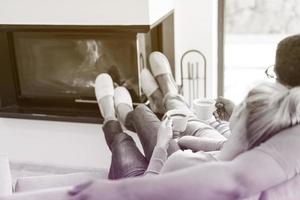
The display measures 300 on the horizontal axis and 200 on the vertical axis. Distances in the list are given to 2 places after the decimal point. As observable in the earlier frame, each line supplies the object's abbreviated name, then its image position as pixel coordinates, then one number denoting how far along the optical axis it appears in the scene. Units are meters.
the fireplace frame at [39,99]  2.65
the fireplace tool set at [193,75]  2.78
